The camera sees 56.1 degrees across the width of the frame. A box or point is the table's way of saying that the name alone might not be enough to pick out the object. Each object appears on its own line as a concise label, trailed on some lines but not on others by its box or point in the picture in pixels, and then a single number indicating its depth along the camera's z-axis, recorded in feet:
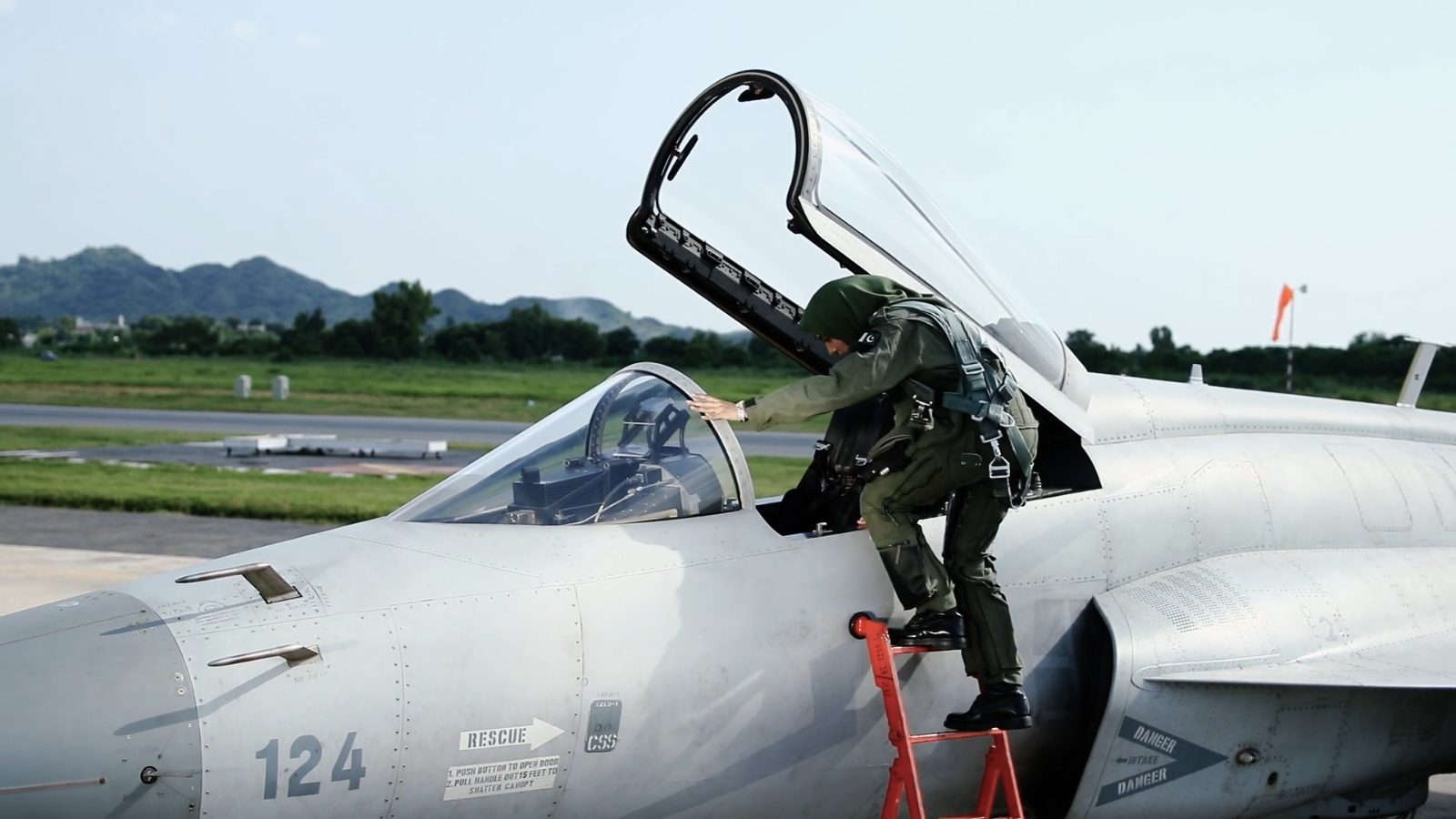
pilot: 16.67
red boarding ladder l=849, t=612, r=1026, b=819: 16.35
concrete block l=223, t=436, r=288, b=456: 84.28
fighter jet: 14.06
